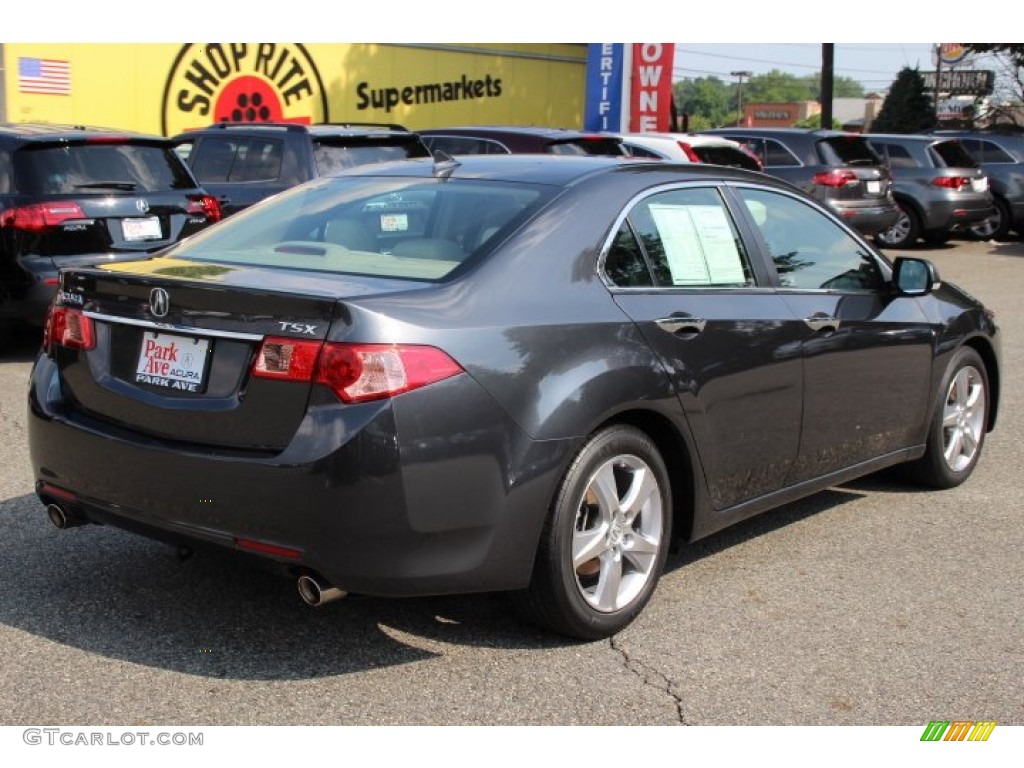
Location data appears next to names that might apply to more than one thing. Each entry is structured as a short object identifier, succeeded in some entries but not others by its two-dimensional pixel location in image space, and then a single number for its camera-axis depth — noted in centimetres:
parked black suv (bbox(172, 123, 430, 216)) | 1095
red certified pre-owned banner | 2123
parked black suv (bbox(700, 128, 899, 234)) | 1725
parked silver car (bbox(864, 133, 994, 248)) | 1959
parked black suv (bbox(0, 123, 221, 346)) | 881
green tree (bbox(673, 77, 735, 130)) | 12731
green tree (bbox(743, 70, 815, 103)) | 16562
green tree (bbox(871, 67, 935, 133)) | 3956
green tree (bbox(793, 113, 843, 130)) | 8954
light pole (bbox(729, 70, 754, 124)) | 9444
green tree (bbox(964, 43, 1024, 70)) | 3825
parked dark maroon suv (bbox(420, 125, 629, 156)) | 1248
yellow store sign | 1864
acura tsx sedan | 366
